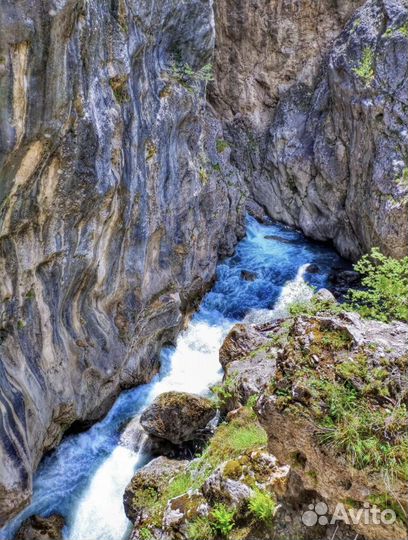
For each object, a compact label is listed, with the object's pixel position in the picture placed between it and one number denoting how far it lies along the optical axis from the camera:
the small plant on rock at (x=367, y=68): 16.31
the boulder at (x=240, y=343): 11.77
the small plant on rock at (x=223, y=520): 5.49
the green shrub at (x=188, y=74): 13.07
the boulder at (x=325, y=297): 10.77
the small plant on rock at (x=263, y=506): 5.29
